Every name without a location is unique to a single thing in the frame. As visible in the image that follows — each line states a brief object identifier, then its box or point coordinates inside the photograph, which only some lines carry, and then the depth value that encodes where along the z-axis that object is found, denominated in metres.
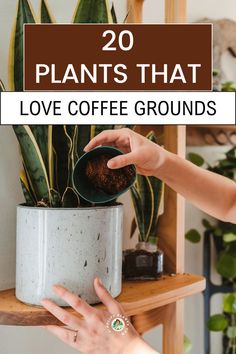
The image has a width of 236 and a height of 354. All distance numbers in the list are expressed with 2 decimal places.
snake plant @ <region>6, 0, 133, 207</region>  0.76
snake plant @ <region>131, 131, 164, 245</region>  0.95
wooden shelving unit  0.91
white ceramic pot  0.72
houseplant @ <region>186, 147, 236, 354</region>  1.50
